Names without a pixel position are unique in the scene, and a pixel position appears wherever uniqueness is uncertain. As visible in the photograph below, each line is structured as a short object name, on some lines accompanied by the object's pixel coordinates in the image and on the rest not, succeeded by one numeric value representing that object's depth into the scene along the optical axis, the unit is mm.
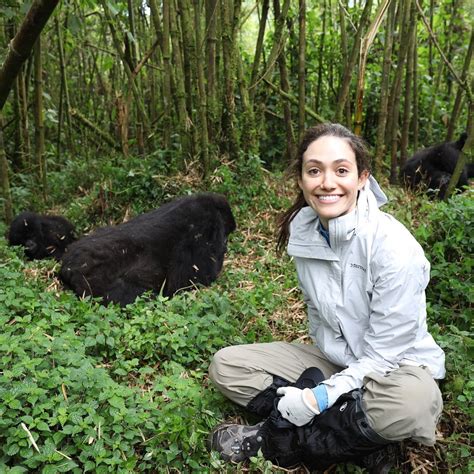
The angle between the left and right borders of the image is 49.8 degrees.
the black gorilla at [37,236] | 4316
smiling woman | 1998
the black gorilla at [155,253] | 3520
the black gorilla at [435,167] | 5535
